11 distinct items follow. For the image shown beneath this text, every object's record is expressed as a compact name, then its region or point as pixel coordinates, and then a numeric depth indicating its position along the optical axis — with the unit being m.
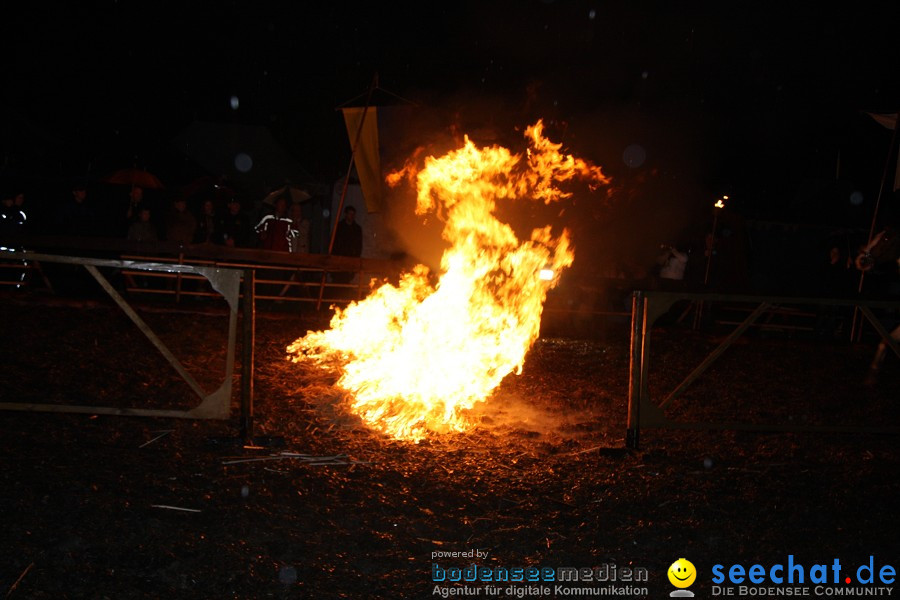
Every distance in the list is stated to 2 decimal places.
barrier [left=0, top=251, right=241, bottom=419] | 5.06
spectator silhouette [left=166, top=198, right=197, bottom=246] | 13.65
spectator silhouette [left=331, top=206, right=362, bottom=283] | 13.32
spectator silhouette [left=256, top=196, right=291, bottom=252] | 13.88
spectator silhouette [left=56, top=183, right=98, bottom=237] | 12.40
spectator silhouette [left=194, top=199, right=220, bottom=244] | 13.41
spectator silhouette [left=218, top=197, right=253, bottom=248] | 13.84
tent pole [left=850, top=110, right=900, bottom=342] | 11.80
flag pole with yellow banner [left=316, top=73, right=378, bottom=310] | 11.75
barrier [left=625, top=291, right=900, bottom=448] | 5.54
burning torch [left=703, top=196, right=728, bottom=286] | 14.08
